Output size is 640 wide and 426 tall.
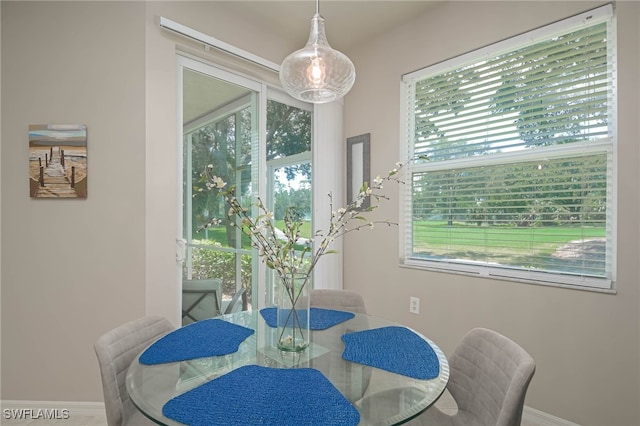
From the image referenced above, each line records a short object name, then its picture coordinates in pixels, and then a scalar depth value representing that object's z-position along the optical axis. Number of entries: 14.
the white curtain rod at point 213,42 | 2.21
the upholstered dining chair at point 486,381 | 0.99
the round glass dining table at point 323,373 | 0.93
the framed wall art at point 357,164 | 3.02
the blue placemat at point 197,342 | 1.20
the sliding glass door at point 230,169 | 2.47
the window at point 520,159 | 1.89
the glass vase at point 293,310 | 1.28
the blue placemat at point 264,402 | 0.85
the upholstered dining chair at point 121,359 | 1.22
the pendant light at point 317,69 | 1.51
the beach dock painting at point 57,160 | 2.12
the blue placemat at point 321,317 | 1.57
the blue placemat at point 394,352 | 1.13
